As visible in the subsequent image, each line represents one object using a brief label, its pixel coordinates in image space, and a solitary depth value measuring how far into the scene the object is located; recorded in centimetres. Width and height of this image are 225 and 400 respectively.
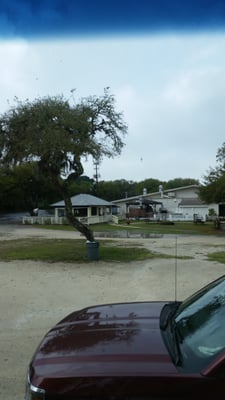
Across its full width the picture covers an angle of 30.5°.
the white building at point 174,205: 5753
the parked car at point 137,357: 226
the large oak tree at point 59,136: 1492
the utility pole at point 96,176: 8578
